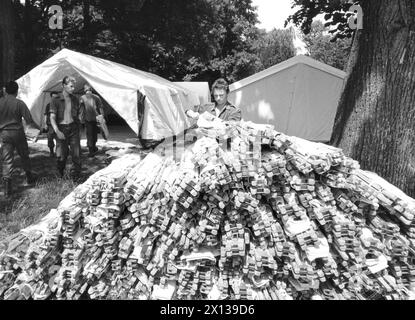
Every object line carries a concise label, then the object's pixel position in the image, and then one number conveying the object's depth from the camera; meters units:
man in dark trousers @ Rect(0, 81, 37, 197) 6.25
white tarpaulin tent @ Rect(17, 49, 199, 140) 6.41
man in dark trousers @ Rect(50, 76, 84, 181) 6.32
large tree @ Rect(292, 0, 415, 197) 4.15
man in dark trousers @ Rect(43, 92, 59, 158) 7.64
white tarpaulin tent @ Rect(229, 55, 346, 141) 14.47
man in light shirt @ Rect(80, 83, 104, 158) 9.51
